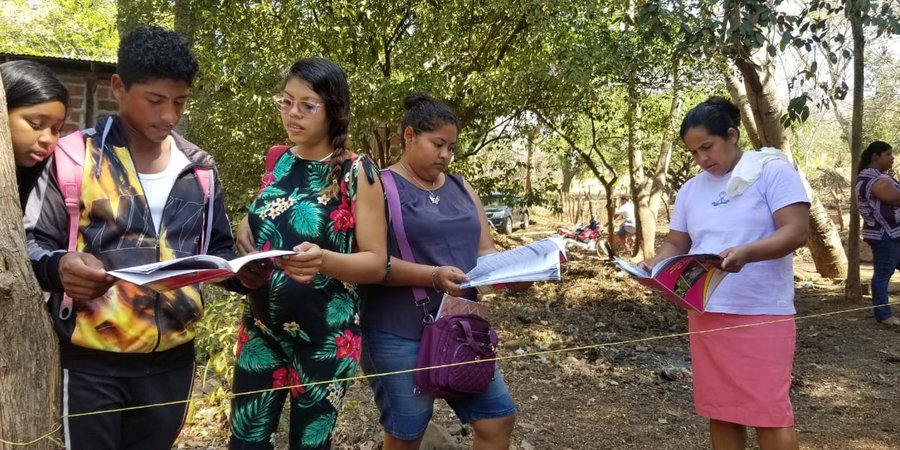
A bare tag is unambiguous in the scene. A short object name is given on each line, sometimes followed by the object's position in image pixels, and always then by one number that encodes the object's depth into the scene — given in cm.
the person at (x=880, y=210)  639
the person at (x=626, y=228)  1458
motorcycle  1546
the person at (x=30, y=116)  174
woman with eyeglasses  212
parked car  2148
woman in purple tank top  244
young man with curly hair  171
